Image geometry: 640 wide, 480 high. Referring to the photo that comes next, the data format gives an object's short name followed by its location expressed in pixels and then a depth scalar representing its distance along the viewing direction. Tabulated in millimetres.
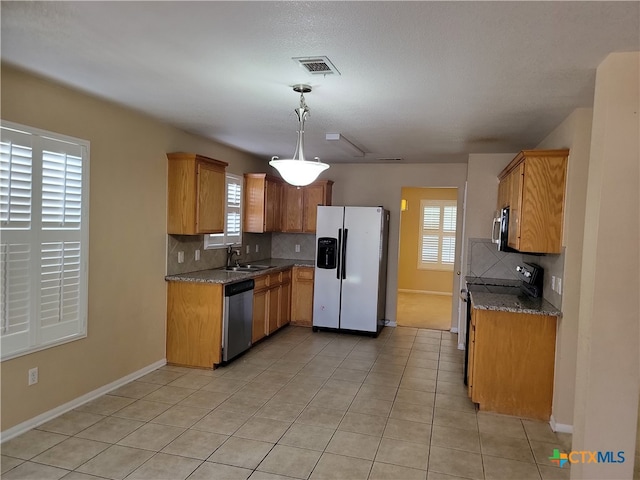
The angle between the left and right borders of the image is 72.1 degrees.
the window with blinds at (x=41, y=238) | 2830
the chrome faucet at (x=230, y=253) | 5703
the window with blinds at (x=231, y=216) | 5512
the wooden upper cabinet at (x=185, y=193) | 4410
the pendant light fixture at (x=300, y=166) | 3049
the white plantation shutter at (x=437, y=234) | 9523
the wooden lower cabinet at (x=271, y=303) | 5297
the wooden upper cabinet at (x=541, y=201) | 3414
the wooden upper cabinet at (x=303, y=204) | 6641
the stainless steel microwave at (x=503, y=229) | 4114
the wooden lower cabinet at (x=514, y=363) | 3486
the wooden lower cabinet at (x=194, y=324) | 4434
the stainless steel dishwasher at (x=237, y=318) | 4496
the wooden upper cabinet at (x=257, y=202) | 6133
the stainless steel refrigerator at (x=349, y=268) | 5934
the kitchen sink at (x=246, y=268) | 5375
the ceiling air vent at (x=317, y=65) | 2482
